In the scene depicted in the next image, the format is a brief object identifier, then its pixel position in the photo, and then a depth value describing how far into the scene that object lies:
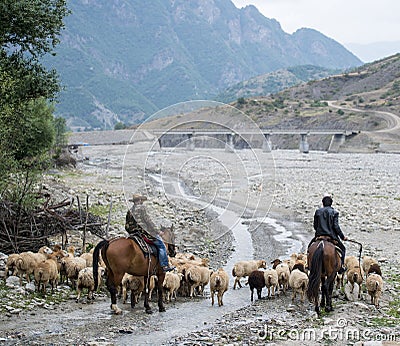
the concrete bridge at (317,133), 108.88
